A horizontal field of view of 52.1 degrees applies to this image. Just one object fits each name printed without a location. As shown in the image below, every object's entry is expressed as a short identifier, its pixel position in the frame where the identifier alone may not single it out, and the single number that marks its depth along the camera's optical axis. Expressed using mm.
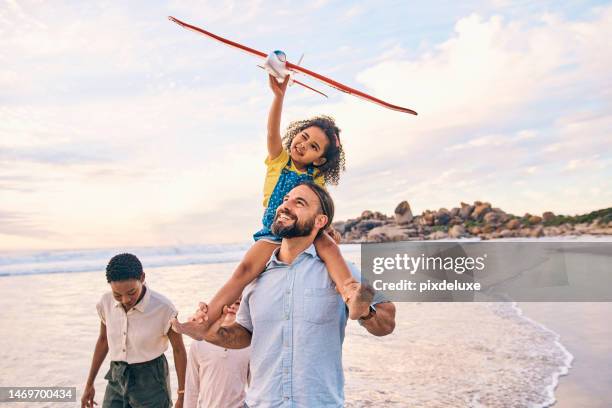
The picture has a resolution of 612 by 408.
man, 2389
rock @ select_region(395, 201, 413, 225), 53016
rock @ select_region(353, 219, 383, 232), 51531
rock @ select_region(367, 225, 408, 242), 50525
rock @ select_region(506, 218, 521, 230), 55906
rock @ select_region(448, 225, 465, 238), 55053
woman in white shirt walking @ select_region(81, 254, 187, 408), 4426
